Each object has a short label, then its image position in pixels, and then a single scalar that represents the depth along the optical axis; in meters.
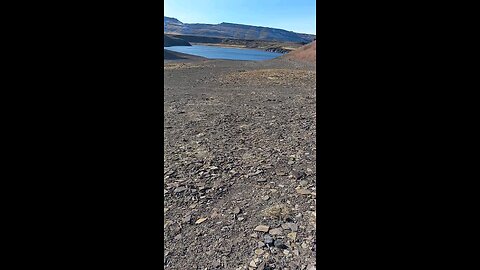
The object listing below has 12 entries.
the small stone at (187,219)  3.23
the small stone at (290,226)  3.06
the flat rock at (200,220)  3.21
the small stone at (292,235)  2.91
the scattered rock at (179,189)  3.84
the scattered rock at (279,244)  2.78
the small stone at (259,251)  2.71
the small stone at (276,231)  3.00
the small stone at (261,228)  3.05
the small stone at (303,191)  3.80
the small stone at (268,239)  2.85
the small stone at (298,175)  4.26
